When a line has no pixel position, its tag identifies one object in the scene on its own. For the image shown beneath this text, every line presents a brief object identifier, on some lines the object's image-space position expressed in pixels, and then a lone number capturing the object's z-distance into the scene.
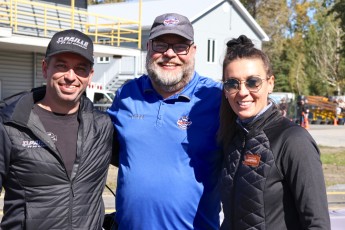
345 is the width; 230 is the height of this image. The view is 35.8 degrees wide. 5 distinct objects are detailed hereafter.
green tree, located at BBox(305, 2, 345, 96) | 54.69
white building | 21.19
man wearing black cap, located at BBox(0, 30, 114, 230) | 3.18
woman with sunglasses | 2.79
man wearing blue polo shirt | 3.56
